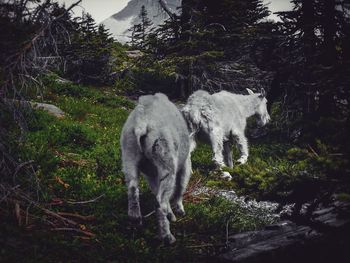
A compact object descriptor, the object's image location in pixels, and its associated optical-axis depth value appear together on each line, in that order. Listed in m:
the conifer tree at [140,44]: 19.00
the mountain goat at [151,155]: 5.80
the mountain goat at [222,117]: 10.88
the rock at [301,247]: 4.72
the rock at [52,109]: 12.89
